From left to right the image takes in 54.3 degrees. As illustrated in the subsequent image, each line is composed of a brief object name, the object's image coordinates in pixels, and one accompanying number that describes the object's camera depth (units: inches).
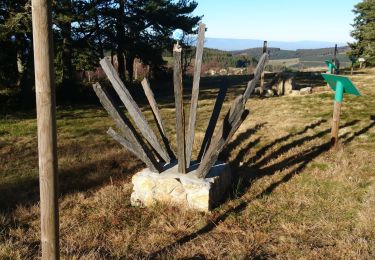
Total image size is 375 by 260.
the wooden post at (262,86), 683.2
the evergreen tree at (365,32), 1350.9
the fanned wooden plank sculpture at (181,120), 197.0
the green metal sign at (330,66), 542.8
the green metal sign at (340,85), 285.4
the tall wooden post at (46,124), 99.0
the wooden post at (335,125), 302.2
